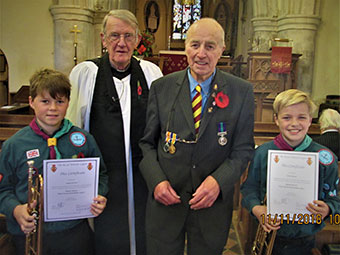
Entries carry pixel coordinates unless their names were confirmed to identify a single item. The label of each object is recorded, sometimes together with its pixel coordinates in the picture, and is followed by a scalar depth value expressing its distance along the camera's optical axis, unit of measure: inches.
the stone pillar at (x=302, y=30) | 325.4
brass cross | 305.6
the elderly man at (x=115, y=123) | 93.7
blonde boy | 72.5
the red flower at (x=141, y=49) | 269.4
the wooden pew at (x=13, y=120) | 165.3
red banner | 294.6
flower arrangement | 300.6
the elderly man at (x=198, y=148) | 71.4
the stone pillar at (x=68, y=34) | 327.9
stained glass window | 622.5
